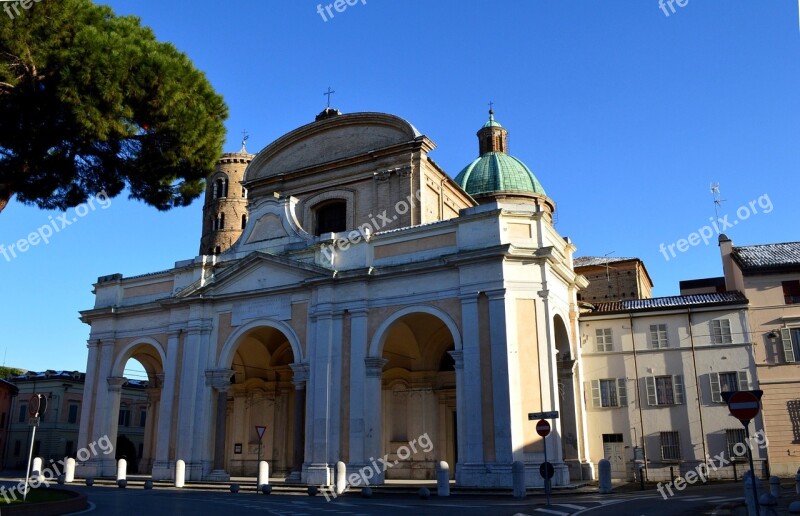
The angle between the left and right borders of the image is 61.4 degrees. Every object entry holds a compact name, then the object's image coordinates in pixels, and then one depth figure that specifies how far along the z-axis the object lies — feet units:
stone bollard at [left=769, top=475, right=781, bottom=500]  47.65
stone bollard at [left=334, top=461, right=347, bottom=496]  60.75
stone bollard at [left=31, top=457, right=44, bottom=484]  73.94
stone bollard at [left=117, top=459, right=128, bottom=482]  71.15
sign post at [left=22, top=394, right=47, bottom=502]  40.86
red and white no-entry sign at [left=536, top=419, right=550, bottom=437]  48.26
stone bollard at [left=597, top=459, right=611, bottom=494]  57.72
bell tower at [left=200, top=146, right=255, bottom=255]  150.30
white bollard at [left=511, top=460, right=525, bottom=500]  53.98
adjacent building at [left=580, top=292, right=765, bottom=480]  76.79
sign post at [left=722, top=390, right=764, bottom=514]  28.12
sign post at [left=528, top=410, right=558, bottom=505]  45.52
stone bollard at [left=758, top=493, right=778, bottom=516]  33.95
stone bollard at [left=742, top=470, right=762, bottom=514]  30.37
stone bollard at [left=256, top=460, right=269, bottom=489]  63.57
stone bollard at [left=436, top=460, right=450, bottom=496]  56.54
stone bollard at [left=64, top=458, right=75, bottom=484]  76.13
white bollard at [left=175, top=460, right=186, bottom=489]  69.05
